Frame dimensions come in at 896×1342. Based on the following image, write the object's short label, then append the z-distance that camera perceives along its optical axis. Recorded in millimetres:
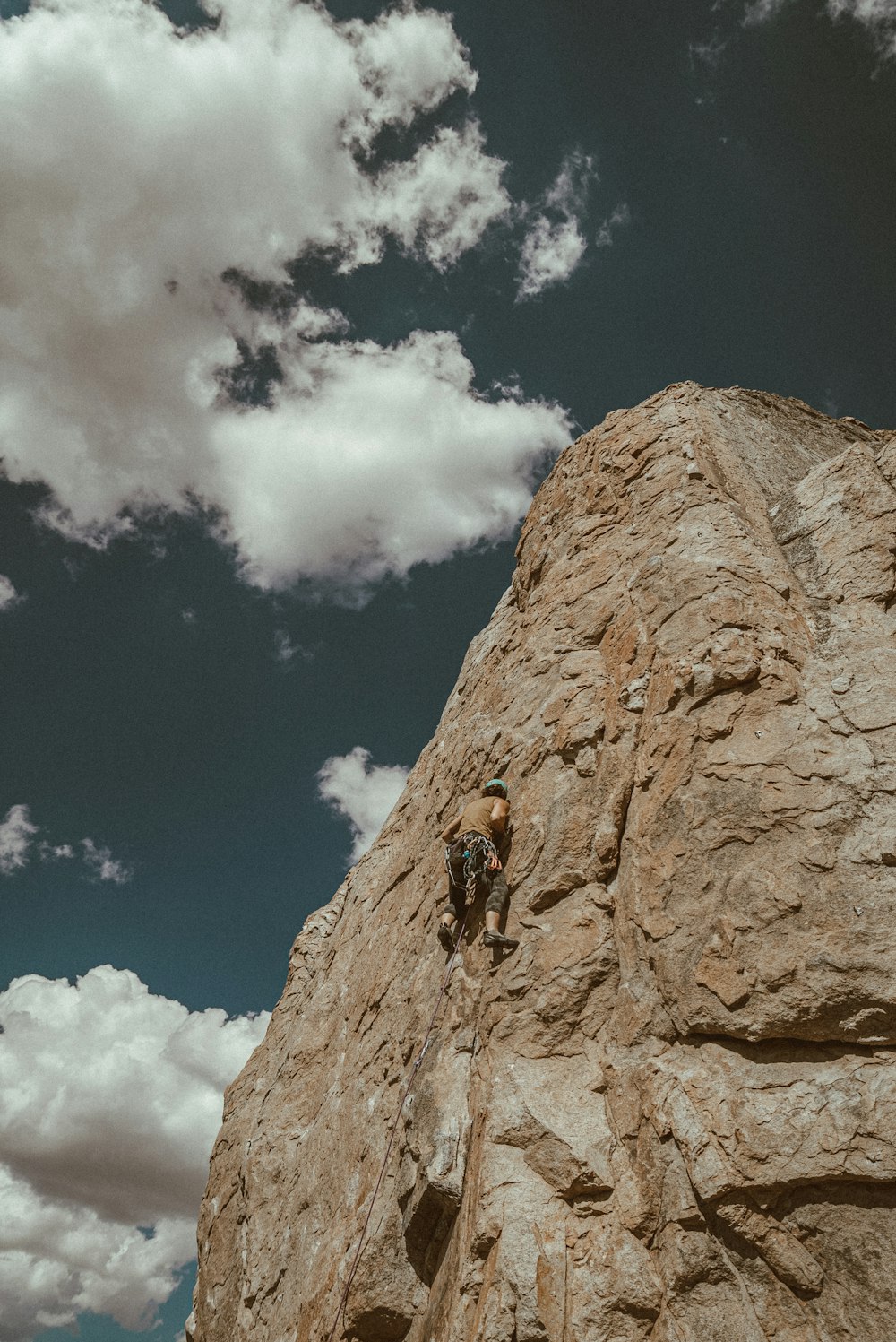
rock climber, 8172
